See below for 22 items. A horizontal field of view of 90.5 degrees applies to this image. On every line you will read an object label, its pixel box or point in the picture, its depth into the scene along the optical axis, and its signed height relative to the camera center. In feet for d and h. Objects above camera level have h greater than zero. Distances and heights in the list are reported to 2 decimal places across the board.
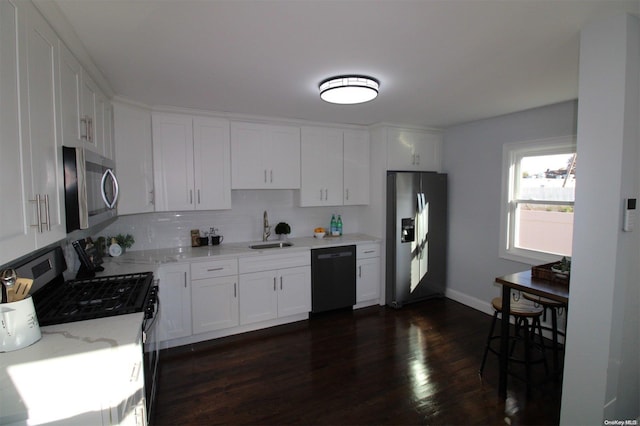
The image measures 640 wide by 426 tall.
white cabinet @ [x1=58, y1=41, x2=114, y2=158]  5.43 +1.90
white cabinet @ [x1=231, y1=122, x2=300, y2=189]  11.87 +1.72
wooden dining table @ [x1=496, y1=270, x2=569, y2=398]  7.23 -2.04
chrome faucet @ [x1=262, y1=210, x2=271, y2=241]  13.04 -1.19
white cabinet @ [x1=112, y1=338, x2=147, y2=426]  4.27 -2.75
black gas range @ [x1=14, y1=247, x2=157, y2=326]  5.30 -1.86
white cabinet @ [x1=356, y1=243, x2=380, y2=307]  13.25 -3.12
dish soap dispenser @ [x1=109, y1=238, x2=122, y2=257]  9.95 -1.55
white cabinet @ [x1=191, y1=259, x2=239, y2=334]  10.34 -3.17
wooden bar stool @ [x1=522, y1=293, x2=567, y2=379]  7.88 -2.74
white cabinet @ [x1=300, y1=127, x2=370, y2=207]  13.15 +1.45
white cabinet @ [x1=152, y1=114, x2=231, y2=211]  10.61 +1.32
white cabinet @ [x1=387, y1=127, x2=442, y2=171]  13.60 +2.25
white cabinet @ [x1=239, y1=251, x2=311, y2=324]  11.16 -3.17
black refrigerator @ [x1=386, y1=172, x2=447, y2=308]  13.16 -1.46
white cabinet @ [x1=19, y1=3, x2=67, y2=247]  4.07 +0.94
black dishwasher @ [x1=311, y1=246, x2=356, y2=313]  12.37 -3.11
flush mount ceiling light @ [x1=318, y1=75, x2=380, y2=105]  7.67 +2.76
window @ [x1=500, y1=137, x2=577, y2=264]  10.62 +0.01
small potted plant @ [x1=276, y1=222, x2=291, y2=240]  13.11 -1.20
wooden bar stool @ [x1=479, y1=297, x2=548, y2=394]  7.93 -3.34
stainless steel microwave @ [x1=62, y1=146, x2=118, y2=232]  5.24 +0.22
